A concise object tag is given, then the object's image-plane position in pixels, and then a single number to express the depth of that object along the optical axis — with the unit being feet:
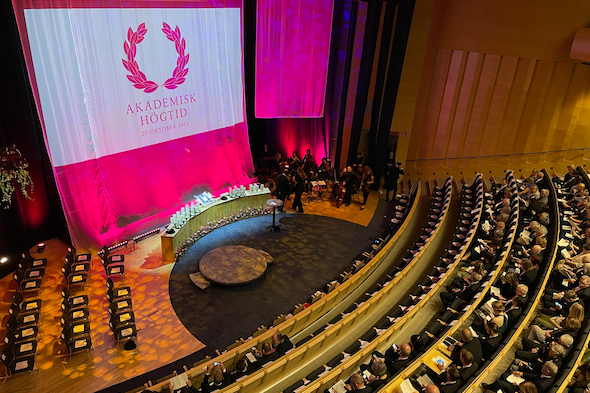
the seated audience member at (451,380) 18.10
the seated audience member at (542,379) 17.87
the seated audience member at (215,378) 19.36
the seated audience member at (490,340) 20.33
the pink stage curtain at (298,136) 47.73
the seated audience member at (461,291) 24.38
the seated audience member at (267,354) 20.59
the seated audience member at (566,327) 20.88
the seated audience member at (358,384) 18.06
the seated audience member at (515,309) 21.97
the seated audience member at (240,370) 20.56
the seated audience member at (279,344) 21.02
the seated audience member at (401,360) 19.54
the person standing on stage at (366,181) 42.63
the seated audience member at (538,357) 19.32
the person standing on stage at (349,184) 41.91
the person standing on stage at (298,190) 39.65
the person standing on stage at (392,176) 43.04
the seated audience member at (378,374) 18.47
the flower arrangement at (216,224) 33.27
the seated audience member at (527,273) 24.54
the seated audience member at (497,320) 21.25
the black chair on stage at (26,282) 26.78
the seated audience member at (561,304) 22.74
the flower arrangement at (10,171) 26.58
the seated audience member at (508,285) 24.44
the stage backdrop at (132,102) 27.35
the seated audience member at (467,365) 18.69
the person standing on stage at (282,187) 40.16
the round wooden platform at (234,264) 29.68
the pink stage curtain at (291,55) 39.32
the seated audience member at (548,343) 19.72
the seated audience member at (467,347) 19.70
